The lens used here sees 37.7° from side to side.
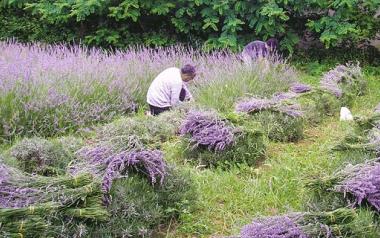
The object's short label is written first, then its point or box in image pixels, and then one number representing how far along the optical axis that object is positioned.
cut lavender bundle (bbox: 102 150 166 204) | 3.42
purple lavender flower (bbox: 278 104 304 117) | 5.96
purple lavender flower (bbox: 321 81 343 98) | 7.57
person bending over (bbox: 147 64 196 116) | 7.20
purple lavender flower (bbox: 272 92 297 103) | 6.58
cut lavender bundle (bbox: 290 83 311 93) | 7.68
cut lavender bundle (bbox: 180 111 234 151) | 4.91
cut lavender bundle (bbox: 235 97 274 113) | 5.93
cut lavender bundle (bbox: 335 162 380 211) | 3.42
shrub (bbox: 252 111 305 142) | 5.88
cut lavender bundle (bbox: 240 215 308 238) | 3.05
